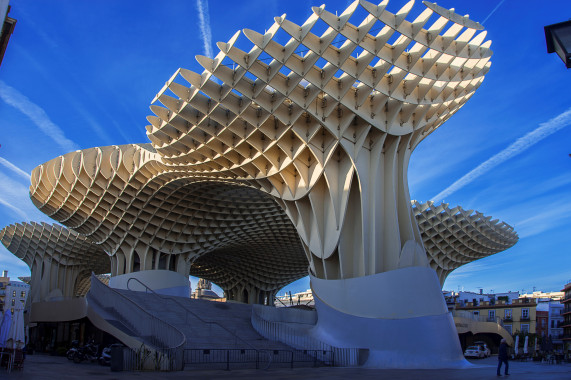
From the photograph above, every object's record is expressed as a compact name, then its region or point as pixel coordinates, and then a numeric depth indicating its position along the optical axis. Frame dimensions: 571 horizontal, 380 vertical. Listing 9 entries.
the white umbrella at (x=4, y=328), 16.09
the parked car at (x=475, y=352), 42.25
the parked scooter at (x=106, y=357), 19.91
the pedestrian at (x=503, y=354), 16.80
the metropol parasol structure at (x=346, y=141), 22.78
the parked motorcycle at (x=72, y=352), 21.35
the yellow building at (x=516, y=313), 72.88
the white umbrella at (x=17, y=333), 16.04
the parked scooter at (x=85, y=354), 21.03
